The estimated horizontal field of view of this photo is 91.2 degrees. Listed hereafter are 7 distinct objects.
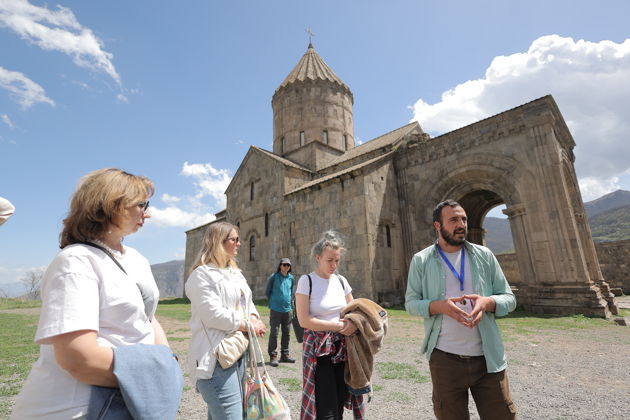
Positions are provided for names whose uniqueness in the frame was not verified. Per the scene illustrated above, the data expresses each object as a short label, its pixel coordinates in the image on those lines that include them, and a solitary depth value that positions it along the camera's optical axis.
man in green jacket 2.06
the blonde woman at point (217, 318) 1.95
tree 44.97
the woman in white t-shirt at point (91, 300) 1.07
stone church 9.64
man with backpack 5.40
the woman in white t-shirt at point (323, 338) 2.34
